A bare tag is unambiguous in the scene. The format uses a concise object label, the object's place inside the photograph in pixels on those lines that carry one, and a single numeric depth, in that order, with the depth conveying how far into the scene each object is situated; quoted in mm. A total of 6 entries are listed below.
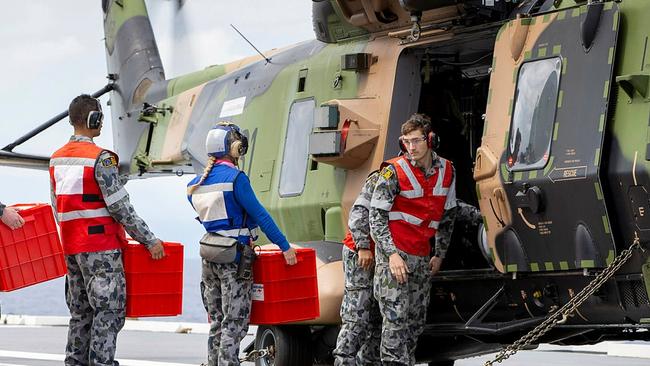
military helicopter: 15365
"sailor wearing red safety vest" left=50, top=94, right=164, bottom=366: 16504
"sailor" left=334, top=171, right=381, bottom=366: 17852
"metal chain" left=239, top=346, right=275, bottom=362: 20440
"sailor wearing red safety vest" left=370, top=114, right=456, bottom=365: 17000
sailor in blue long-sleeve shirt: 17124
